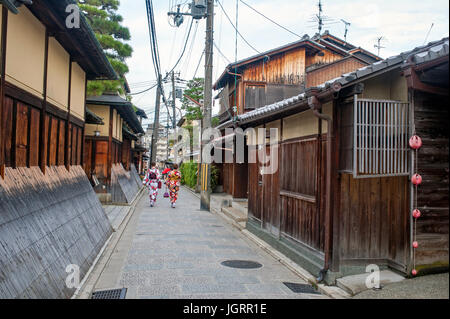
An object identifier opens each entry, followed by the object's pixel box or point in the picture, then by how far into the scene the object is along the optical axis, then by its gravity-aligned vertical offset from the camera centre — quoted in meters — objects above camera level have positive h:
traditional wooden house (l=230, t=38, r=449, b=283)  5.87 +0.02
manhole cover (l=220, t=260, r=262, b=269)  8.90 -2.36
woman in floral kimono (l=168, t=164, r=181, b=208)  20.00 -0.90
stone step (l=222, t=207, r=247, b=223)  15.60 -2.07
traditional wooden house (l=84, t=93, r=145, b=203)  18.77 +0.86
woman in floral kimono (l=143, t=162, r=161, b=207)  20.52 -0.84
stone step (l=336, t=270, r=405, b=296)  6.48 -2.05
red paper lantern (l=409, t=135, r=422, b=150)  5.58 +0.46
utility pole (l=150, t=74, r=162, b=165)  31.76 +3.61
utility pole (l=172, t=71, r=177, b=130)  37.59 +7.58
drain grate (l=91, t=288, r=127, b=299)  6.45 -2.30
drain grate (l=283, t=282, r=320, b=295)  7.23 -2.38
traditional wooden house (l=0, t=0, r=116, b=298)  5.25 +0.16
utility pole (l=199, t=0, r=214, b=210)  19.31 +3.73
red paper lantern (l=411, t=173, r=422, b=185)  5.77 -0.11
